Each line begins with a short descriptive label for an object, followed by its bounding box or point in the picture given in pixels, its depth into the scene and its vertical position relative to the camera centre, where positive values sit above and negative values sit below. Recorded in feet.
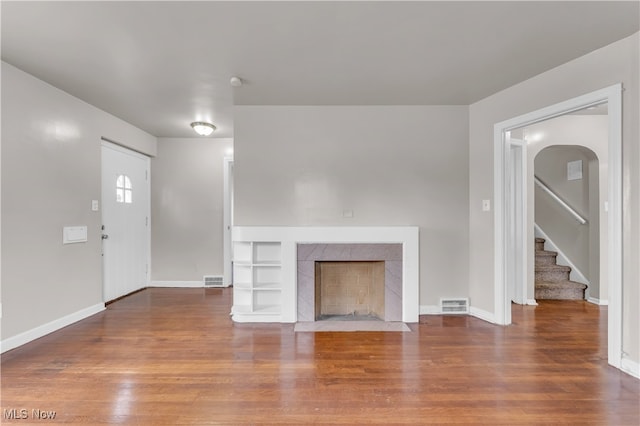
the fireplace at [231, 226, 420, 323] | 11.03 -1.71
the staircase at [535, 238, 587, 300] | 14.12 -3.29
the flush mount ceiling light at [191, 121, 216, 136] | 13.42 +3.79
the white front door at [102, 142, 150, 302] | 13.30 -0.34
